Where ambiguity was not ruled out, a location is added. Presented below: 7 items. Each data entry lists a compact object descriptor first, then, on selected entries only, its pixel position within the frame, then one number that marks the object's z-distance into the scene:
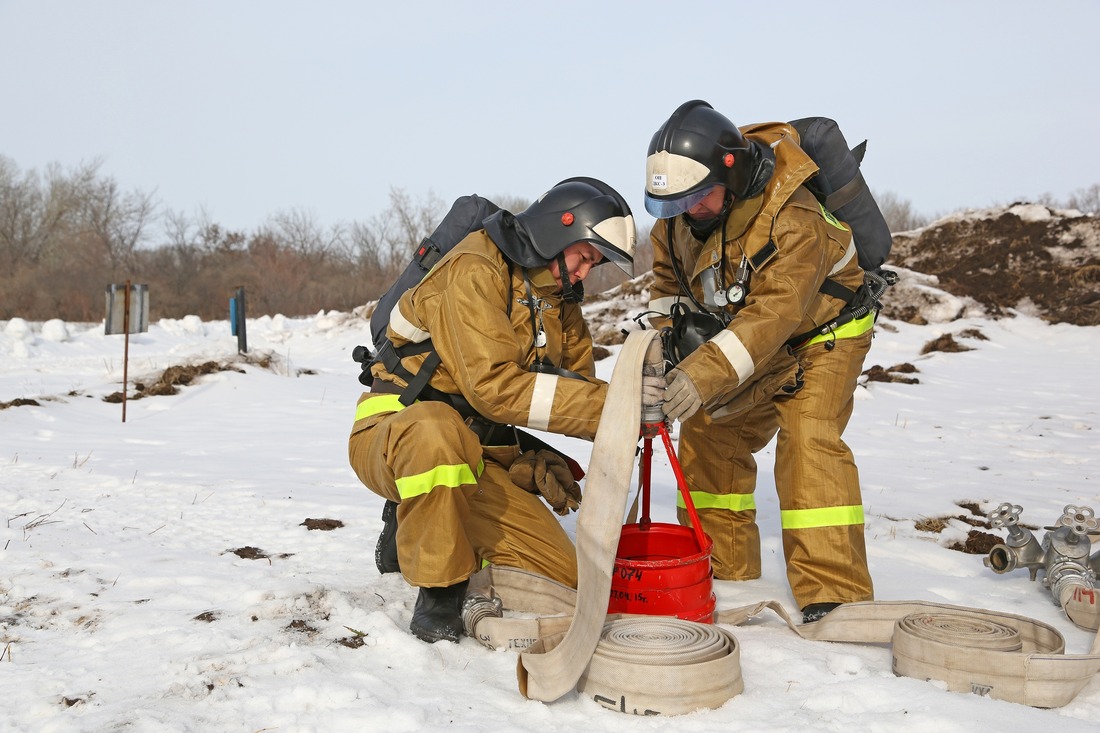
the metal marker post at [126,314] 9.55
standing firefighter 3.60
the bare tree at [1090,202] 34.94
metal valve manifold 3.60
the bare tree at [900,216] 42.41
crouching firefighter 3.35
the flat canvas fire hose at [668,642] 2.73
